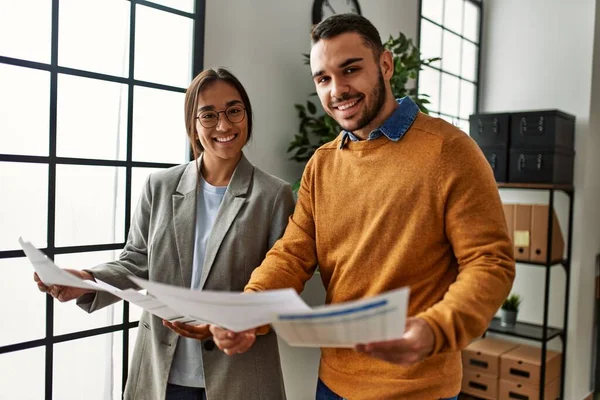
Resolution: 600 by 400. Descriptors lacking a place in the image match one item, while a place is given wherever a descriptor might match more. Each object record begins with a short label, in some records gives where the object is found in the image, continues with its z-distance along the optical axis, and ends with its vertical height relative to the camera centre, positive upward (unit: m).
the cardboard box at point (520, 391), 3.11 -1.21
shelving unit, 3.09 -0.86
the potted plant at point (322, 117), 2.36 +0.31
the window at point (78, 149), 1.61 +0.09
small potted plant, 3.38 -0.79
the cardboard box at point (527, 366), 3.11 -1.06
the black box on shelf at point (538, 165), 3.14 +0.16
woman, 1.36 -0.18
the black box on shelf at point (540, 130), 3.12 +0.38
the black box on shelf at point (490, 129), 3.29 +0.39
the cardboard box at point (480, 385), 3.23 -1.23
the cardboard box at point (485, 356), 3.24 -1.05
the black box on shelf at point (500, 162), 3.30 +0.18
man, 1.00 -0.07
